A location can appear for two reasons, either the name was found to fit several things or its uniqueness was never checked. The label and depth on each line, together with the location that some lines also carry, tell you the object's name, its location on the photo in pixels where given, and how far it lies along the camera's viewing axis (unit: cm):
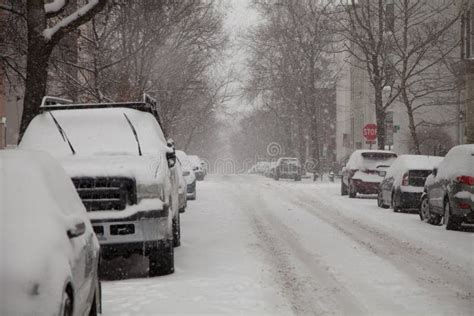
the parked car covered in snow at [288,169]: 5084
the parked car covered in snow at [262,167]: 7397
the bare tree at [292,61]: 4956
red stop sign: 3566
